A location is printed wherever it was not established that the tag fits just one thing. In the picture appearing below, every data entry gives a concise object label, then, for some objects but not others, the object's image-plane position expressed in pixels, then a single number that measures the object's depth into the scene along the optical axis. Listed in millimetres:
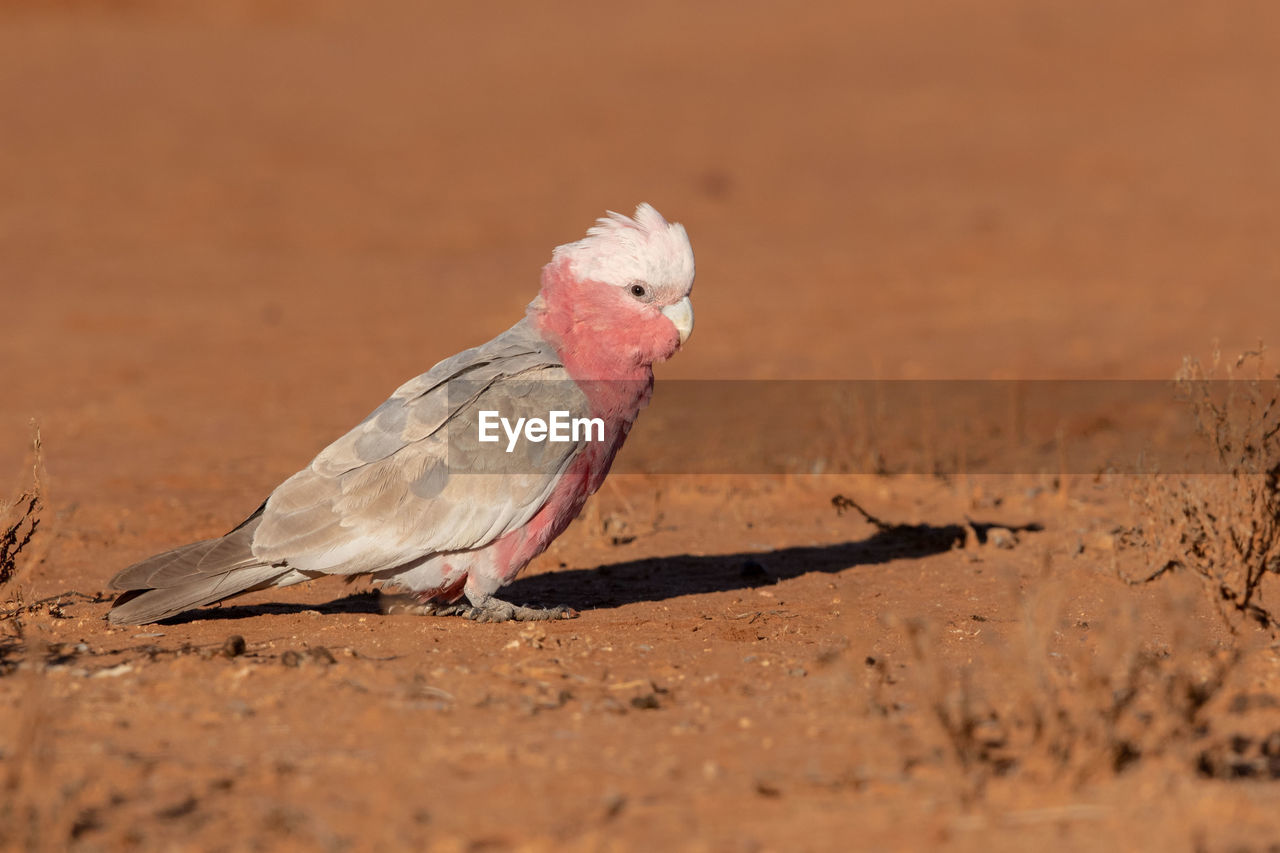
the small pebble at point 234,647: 9687
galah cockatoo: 11180
